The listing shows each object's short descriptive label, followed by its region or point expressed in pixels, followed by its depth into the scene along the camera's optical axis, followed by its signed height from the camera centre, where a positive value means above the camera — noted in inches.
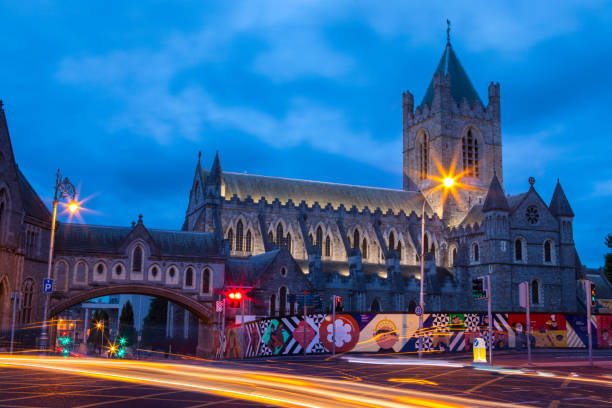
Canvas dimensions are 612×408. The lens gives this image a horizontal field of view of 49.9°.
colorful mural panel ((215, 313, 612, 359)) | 1395.2 -39.7
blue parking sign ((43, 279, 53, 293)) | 1192.5 +36.5
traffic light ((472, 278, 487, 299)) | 1077.1 +45.6
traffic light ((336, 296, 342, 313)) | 1369.3 +16.8
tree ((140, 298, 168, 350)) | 2477.9 -74.3
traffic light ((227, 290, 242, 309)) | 1750.5 +21.9
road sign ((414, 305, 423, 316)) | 1331.9 +5.9
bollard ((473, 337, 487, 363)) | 1042.1 -59.0
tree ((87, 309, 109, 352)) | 3324.3 -129.9
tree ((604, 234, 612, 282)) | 3282.5 +281.9
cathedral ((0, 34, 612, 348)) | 1806.1 +227.4
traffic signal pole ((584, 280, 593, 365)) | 1033.1 +28.2
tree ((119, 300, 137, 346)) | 3049.7 -65.6
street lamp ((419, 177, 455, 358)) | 1237.7 -18.0
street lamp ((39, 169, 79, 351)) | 1176.4 +199.5
